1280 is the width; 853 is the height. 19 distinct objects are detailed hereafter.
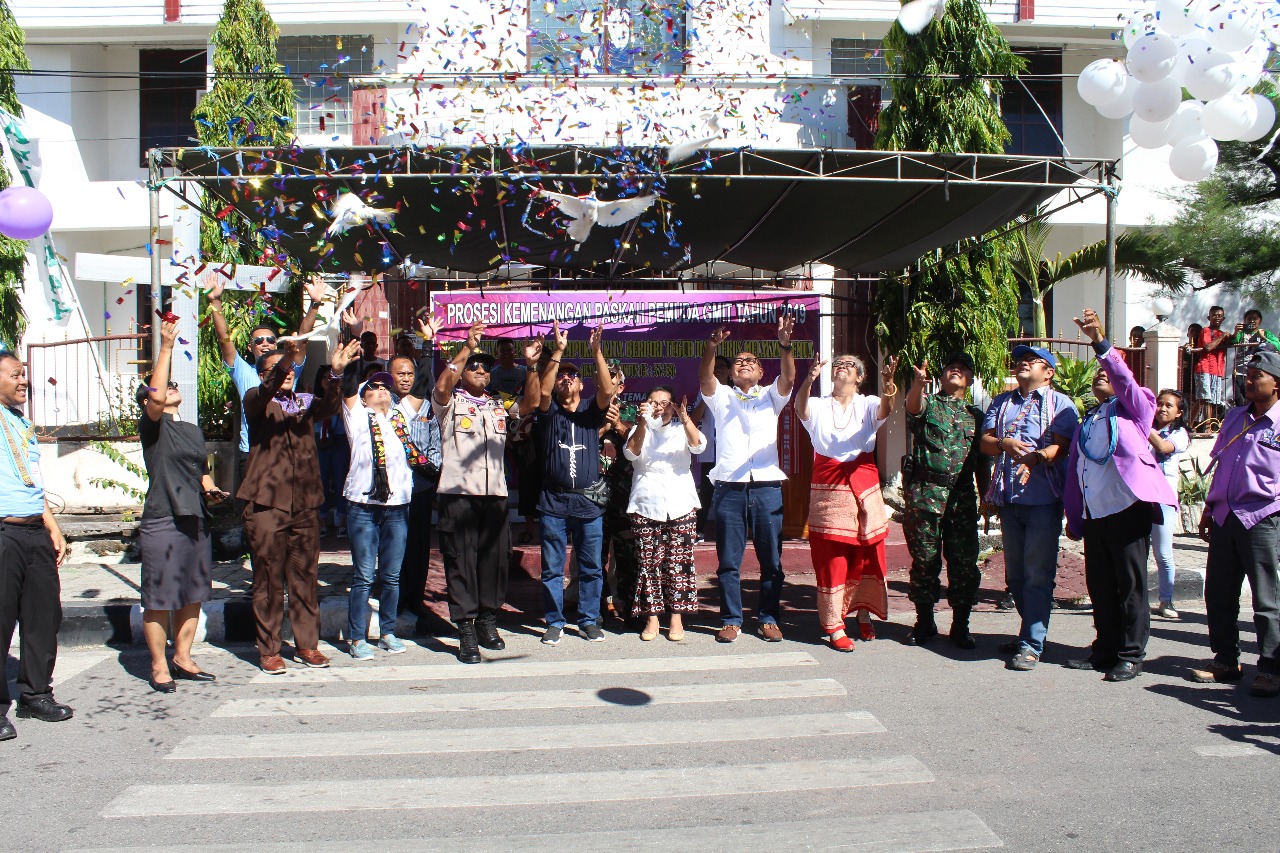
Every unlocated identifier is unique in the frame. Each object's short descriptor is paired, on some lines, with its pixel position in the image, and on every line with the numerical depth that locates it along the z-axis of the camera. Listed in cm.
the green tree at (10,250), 1220
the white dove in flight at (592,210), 780
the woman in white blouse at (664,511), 716
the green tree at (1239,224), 1339
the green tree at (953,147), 1212
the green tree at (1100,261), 1452
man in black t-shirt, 714
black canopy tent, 783
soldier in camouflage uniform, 682
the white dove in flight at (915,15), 829
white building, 1496
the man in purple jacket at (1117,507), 611
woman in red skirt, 691
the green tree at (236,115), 1259
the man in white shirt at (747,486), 716
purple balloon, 582
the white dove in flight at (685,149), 758
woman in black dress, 606
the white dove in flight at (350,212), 791
